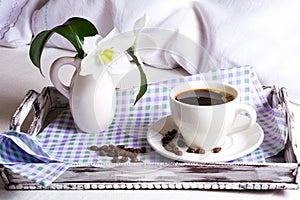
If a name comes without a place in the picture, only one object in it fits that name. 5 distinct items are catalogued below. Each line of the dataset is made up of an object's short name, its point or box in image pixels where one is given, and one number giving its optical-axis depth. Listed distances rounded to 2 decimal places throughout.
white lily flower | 0.91
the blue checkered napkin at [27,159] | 0.82
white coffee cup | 0.85
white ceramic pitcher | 0.95
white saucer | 0.84
